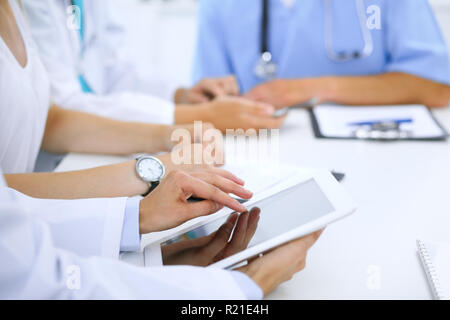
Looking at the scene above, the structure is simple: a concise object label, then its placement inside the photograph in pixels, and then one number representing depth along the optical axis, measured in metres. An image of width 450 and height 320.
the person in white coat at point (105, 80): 0.94
